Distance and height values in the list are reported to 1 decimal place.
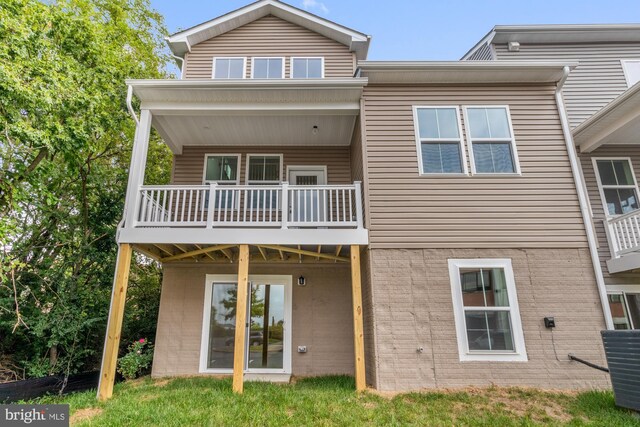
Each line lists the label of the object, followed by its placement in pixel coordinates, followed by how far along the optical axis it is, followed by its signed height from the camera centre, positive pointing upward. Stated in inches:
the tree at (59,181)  239.5 +115.3
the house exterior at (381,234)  225.0 +52.3
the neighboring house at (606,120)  264.5 +145.8
